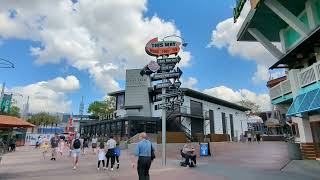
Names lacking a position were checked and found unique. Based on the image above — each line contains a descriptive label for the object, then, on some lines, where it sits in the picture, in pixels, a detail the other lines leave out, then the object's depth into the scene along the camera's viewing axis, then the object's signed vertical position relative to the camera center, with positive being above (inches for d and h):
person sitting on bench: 433.7 -60.1
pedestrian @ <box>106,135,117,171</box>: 393.4 -37.5
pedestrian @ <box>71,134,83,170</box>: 410.9 -39.4
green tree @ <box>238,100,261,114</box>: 2333.2 +258.0
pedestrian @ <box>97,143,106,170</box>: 395.6 -50.9
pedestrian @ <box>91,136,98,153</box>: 770.7 -61.4
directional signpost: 535.4 +146.4
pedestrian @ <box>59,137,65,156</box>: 707.8 -54.8
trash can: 638.4 -66.8
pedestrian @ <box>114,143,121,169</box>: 397.4 -46.0
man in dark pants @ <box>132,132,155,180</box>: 235.3 -33.3
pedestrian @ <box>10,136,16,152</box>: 875.5 -69.5
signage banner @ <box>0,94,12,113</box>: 983.8 +144.3
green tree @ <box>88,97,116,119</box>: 2030.0 +229.3
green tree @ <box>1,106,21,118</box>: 2107.4 +211.2
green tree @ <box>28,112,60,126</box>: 2368.8 +123.1
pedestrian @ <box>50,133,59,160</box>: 548.2 -42.2
